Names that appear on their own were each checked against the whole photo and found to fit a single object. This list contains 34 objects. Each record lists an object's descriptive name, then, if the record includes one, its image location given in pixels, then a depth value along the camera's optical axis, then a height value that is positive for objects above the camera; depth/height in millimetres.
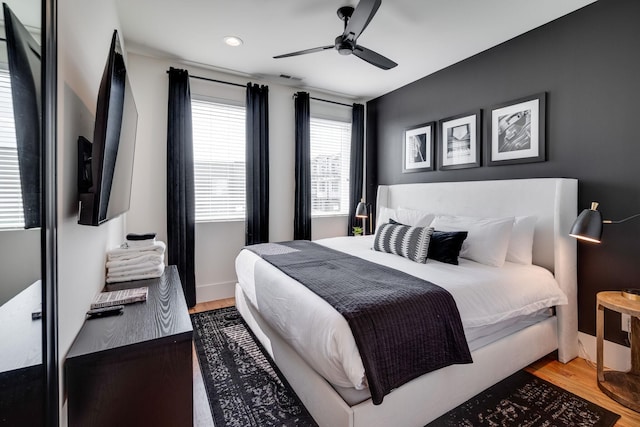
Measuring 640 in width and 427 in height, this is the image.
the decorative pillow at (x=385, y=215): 3462 -82
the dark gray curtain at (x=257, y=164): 3703 +571
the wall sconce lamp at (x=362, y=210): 3943 -21
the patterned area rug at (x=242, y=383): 1692 -1185
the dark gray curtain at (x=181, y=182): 3270 +302
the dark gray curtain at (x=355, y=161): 4582 +744
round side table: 1848 -1077
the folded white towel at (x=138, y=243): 2149 -250
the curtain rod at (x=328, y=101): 4103 +1607
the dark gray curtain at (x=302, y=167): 4047 +577
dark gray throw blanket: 1383 -581
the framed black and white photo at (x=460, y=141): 3188 +771
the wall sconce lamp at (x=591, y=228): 1925 -134
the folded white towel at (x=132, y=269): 1954 -409
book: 1512 -482
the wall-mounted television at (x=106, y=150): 1177 +263
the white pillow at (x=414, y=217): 3076 -99
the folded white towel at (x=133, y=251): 1990 -296
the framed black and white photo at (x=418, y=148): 3721 +798
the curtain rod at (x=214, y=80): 3462 +1567
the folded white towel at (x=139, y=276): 1957 -463
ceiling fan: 1938 +1338
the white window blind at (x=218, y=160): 3562 +616
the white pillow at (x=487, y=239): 2387 -264
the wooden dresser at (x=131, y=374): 1072 -637
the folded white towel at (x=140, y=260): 1964 -353
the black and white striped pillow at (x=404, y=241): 2477 -294
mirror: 665 -19
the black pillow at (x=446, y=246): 2438 -318
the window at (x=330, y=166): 4375 +653
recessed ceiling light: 2854 +1666
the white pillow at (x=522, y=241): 2463 -281
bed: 1471 -886
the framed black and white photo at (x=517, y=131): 2654 +738
